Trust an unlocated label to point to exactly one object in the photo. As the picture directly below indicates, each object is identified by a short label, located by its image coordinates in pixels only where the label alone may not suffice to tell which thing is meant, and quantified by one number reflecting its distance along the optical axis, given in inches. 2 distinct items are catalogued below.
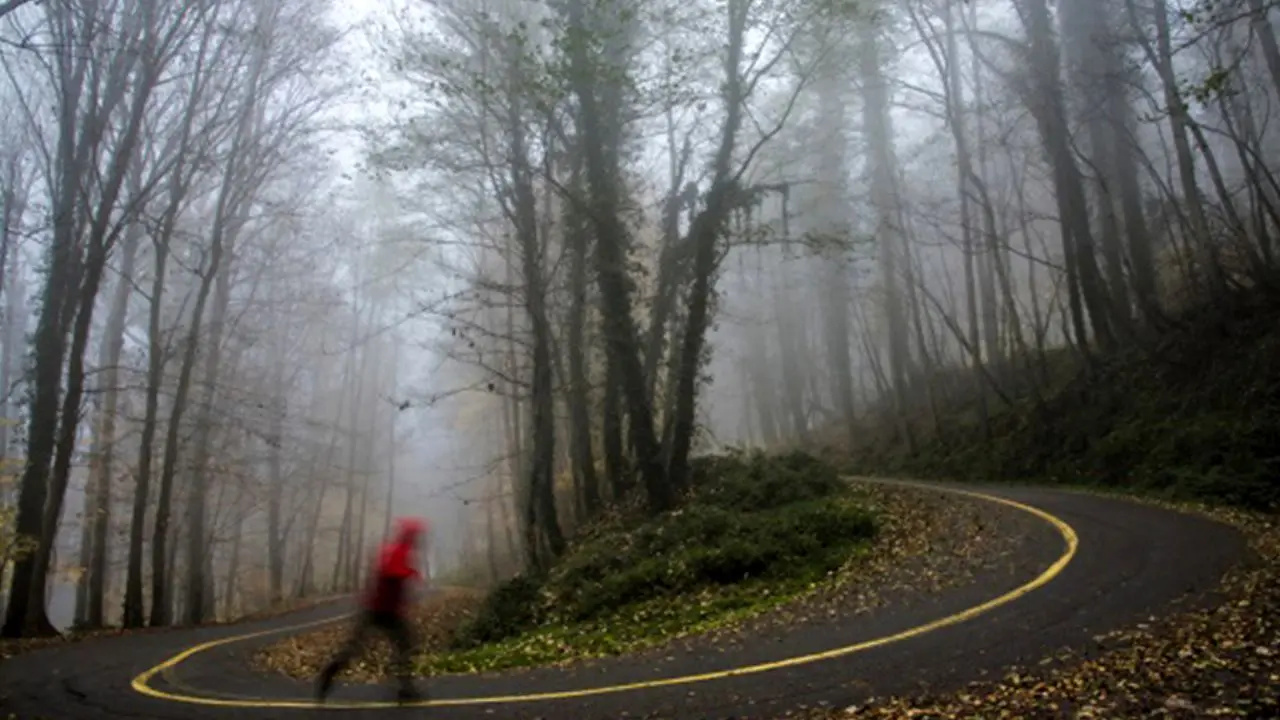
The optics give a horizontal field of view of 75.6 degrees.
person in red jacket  312.8
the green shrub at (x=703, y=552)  502.3
